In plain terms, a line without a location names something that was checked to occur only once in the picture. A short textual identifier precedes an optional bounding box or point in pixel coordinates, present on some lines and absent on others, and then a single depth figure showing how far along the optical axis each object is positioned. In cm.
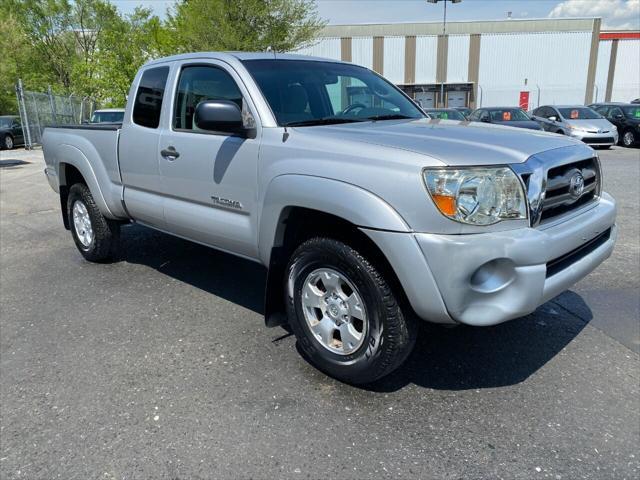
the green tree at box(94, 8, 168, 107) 2358
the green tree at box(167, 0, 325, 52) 1884
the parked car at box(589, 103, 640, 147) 1850
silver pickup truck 259
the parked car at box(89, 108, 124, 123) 1691
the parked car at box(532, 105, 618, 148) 1750
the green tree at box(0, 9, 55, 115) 2499
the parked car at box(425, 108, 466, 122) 1819
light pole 4369
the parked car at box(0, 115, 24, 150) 2286
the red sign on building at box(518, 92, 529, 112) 4359
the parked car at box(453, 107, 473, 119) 1973
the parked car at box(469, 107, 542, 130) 1709
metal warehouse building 4484
